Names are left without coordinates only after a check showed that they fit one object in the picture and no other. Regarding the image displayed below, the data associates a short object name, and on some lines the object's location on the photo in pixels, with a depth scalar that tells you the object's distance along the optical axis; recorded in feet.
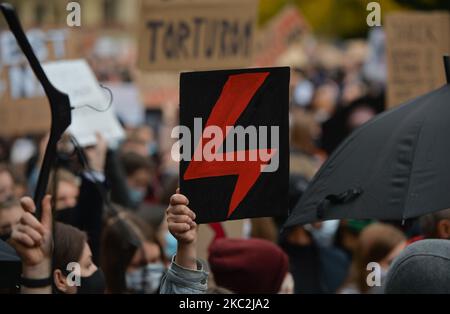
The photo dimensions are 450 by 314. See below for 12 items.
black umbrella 22.11
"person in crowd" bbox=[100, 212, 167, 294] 29.85
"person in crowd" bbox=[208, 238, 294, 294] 27.17
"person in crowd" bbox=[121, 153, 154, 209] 50.37
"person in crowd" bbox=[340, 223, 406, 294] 33.63
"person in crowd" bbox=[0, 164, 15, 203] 41.22
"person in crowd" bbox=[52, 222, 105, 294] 24.02
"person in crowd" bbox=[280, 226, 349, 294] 36.70
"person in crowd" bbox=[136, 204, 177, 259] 38.91
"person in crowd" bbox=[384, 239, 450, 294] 17.92
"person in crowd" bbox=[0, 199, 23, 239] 33.45
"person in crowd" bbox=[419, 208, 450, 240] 26.81
